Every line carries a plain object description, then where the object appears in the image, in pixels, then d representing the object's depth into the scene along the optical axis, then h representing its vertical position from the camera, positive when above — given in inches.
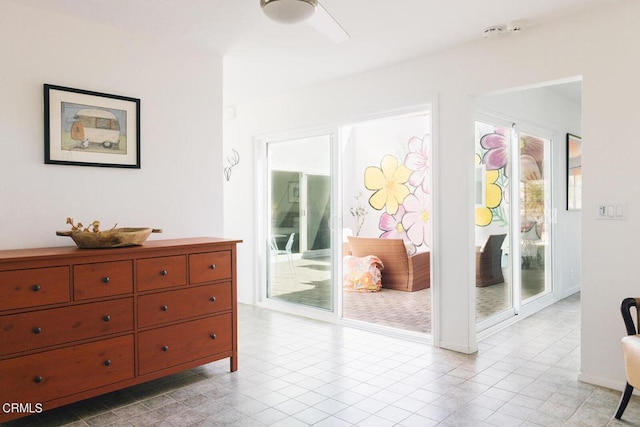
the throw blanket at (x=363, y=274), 237.0 -34.3
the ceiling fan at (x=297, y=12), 78.2 +36.3
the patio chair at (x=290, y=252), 193.8 -18.1
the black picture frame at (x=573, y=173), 212.1 +17.8
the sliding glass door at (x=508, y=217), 164.4 -2.8
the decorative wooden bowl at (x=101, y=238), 101.0 -6.1
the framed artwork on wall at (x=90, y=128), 110.3 +21.8
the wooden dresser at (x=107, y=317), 88.5 -24.2
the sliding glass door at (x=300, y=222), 181.8 -4.7
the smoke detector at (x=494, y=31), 121.4 +49.6
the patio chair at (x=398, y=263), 236.4 -28.8
